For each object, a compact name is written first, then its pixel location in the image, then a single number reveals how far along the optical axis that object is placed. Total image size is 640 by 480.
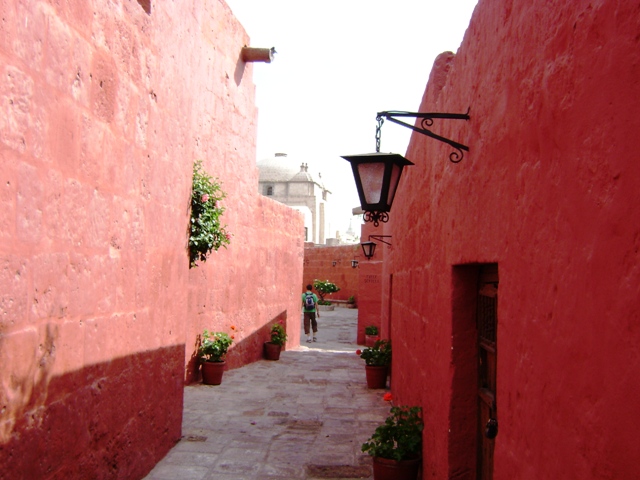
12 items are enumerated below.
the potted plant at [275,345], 11.74
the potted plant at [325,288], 26.95
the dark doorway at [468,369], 3.56
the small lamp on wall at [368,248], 13.12
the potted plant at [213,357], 8.55
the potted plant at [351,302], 27.39
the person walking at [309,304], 15.70
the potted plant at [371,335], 15.35
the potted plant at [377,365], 8.91
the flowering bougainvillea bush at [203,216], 7.39
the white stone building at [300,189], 48.38
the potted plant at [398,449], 4.52
